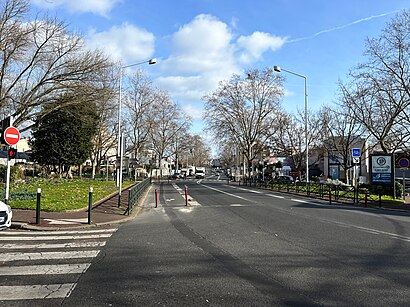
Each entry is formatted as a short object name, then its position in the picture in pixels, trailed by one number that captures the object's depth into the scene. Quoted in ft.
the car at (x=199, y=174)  302.04
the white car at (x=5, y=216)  30.58
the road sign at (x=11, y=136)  42.15
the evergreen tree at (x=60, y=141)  138.72
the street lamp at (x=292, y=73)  110.63
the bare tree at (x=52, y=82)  84.17
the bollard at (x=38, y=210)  38.44
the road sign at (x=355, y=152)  77.54
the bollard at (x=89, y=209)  40.16
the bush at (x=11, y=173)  92.07
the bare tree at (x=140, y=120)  189.26
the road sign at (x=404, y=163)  73.72
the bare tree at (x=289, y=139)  165.17
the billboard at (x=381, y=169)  82.79
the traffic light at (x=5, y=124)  44.61
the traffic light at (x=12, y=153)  42.83
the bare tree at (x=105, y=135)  167.45
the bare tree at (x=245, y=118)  168.02
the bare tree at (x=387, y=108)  88.84
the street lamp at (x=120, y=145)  66.58
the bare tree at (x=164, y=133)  227.81
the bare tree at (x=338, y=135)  127.24
